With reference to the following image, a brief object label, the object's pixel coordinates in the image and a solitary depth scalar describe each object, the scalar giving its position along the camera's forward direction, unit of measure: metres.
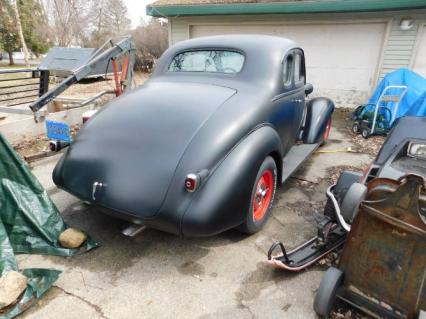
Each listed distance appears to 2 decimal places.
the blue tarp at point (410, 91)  6.30
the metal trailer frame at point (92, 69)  5.22
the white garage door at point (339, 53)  8.48
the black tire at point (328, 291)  2.08
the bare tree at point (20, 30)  20.33
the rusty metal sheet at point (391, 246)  1.71
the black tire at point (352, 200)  2.03
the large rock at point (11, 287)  2.12
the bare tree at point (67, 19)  23.36
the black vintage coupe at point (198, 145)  2.44
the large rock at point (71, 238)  2.82
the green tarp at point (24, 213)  2.72
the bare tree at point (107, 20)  29.35
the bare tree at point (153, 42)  19.81
